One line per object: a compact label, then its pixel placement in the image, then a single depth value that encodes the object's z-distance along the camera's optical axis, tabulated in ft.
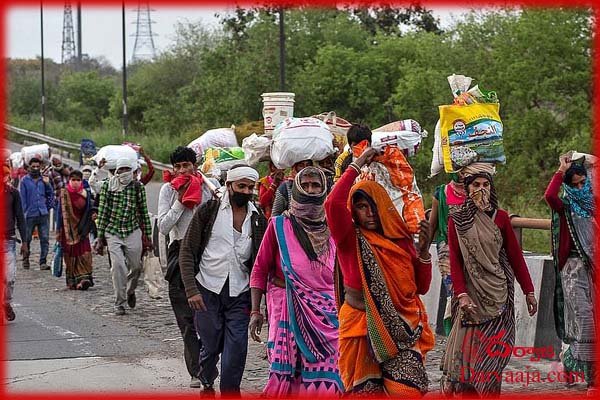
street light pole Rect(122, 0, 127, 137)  132.01
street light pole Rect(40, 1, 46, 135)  168.51
